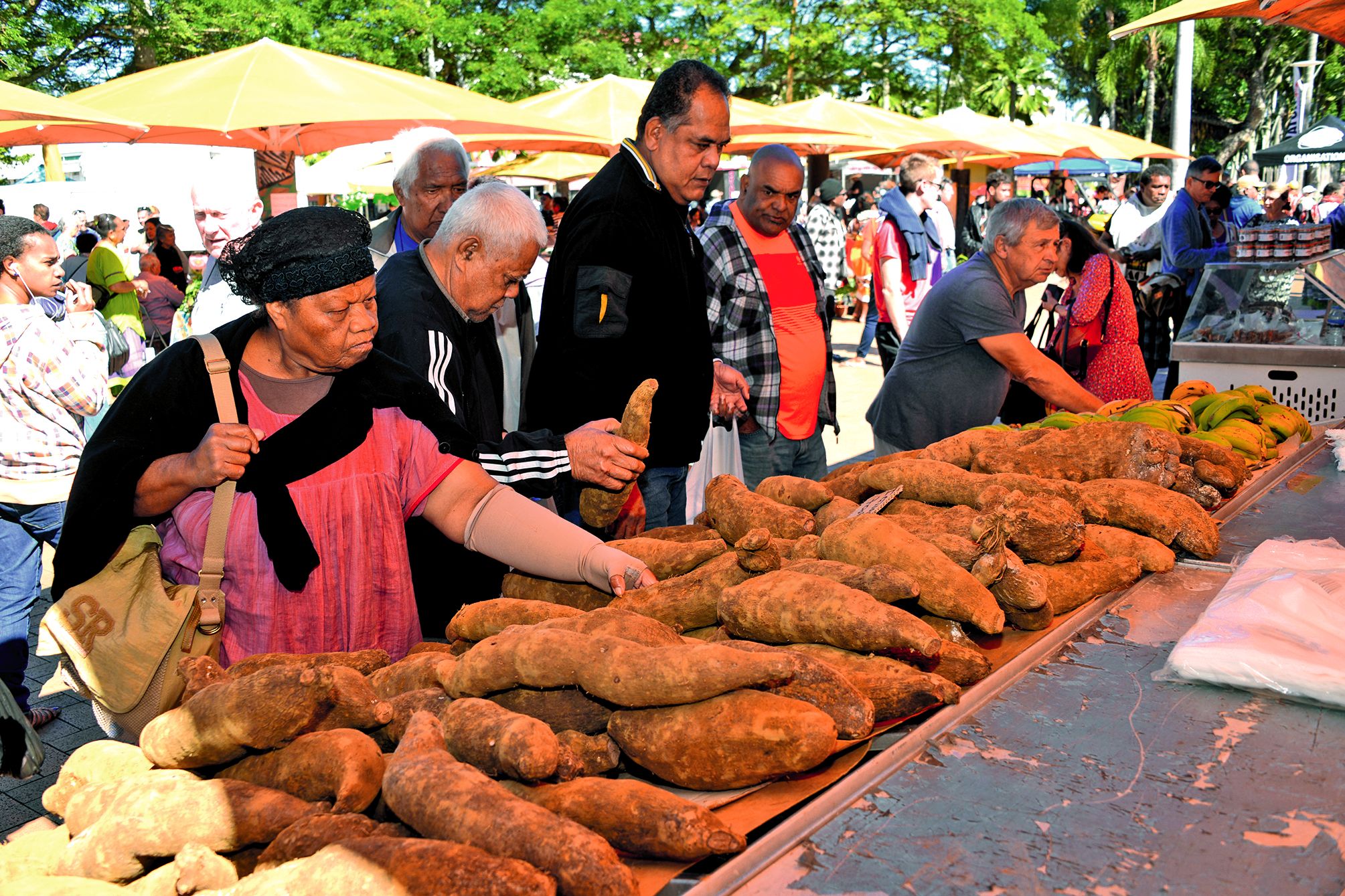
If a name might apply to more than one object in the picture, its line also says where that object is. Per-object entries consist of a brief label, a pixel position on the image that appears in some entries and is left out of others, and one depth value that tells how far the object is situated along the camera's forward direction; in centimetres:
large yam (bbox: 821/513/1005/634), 185
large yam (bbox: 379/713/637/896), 115
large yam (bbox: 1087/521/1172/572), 236
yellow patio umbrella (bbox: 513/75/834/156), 925
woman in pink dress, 204
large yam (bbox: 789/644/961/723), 159
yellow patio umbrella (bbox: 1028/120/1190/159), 1582
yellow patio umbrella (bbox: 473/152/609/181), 1630
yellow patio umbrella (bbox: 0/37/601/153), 626
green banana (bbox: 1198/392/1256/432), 371
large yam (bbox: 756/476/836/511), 252
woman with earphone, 383
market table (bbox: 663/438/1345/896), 123
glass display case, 476
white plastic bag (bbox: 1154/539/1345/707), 168
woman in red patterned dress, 492
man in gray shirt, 399
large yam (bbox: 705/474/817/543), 231
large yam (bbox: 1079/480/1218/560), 245
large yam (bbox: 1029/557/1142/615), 212
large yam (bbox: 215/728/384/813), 134
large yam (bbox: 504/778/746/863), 125
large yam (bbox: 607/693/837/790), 140
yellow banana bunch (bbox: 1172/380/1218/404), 410
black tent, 1482
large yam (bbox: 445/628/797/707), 143
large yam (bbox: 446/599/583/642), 186
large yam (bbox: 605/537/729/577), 214
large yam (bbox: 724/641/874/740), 150
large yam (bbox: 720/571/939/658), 166
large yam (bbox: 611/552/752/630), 187
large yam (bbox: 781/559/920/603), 177
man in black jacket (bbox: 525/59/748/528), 324
